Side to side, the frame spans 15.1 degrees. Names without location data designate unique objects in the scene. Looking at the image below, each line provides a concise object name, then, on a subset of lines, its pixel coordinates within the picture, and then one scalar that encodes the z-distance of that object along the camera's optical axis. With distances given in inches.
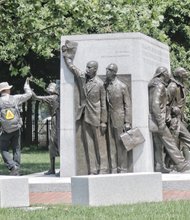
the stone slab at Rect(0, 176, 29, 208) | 435.2
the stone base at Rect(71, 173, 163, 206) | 426.9
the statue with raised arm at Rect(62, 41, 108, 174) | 575.2
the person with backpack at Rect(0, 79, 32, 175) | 626.5
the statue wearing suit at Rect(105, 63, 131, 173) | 575.2
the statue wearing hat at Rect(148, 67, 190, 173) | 595.8
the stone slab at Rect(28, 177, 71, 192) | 541.0
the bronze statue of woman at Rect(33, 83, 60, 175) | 623.4
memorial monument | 581.9
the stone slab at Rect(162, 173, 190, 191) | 531.8
